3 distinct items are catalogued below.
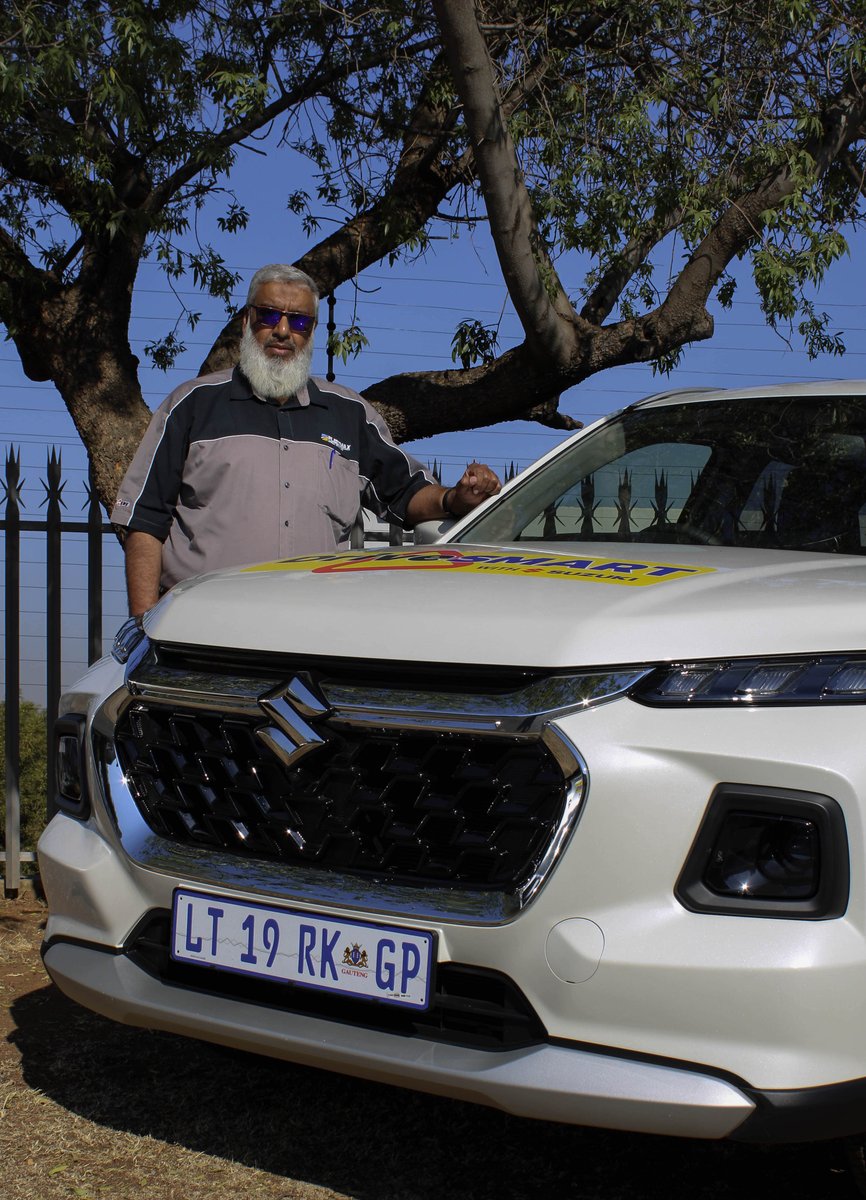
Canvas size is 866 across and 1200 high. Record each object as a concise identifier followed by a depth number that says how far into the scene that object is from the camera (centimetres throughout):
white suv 200
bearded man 403
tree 645
